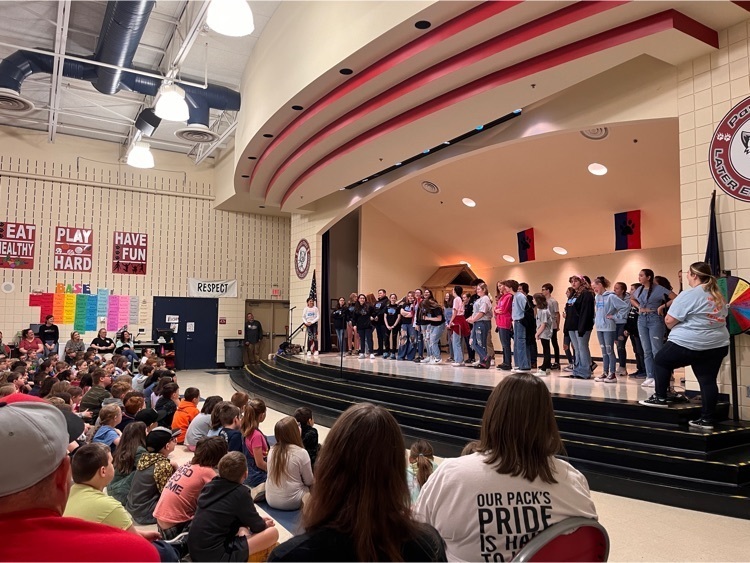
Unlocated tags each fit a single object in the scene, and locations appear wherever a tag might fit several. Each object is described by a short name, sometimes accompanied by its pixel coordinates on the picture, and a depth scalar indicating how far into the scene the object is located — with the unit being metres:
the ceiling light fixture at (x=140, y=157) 8.96
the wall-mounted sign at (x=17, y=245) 12.70
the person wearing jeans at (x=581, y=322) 6.99
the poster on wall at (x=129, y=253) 14.07
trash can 15.13
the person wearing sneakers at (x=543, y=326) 7.68
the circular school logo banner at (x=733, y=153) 4.95
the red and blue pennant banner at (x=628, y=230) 9.41
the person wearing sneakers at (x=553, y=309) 8.04
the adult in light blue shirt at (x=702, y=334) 4.41
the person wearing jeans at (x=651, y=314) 6.34
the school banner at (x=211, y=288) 15.04
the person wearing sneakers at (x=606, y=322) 6.87
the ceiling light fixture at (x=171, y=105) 6.33
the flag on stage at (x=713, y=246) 5.10
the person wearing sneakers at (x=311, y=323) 12.39
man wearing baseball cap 1.08
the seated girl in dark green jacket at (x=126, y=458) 3.73
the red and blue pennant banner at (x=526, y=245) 11.40
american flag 12.85
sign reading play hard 13.36
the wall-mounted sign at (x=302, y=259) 13.73
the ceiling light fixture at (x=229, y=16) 4.42
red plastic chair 1.28
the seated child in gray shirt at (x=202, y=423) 5.04
